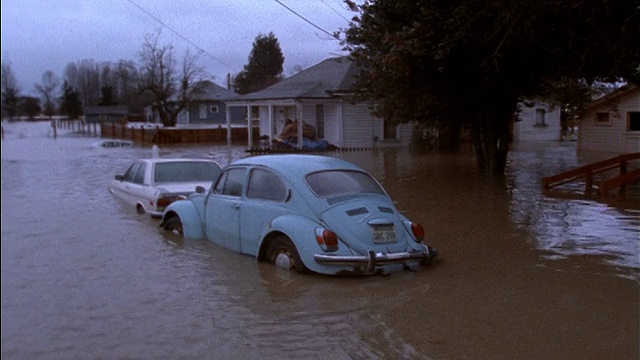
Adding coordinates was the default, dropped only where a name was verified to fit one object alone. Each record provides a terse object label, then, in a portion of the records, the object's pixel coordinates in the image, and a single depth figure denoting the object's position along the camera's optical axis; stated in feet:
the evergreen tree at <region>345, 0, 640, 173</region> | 36.99
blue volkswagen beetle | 26.66
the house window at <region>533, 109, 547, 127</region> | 150.02
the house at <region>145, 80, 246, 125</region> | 224.12
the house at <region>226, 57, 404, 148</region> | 113.60
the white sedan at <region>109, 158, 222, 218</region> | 40.83
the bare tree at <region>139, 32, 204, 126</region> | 171.32
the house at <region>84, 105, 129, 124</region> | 200.55
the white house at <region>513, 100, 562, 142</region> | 149.59
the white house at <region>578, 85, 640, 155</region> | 105.09
